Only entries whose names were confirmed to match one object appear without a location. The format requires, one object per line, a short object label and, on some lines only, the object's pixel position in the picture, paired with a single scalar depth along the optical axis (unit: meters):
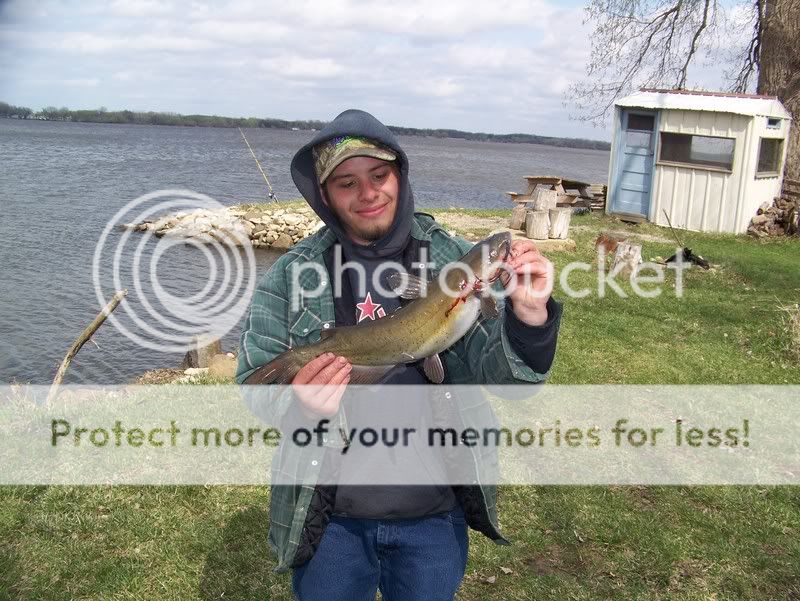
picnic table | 25.78
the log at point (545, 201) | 19.38
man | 3.11
